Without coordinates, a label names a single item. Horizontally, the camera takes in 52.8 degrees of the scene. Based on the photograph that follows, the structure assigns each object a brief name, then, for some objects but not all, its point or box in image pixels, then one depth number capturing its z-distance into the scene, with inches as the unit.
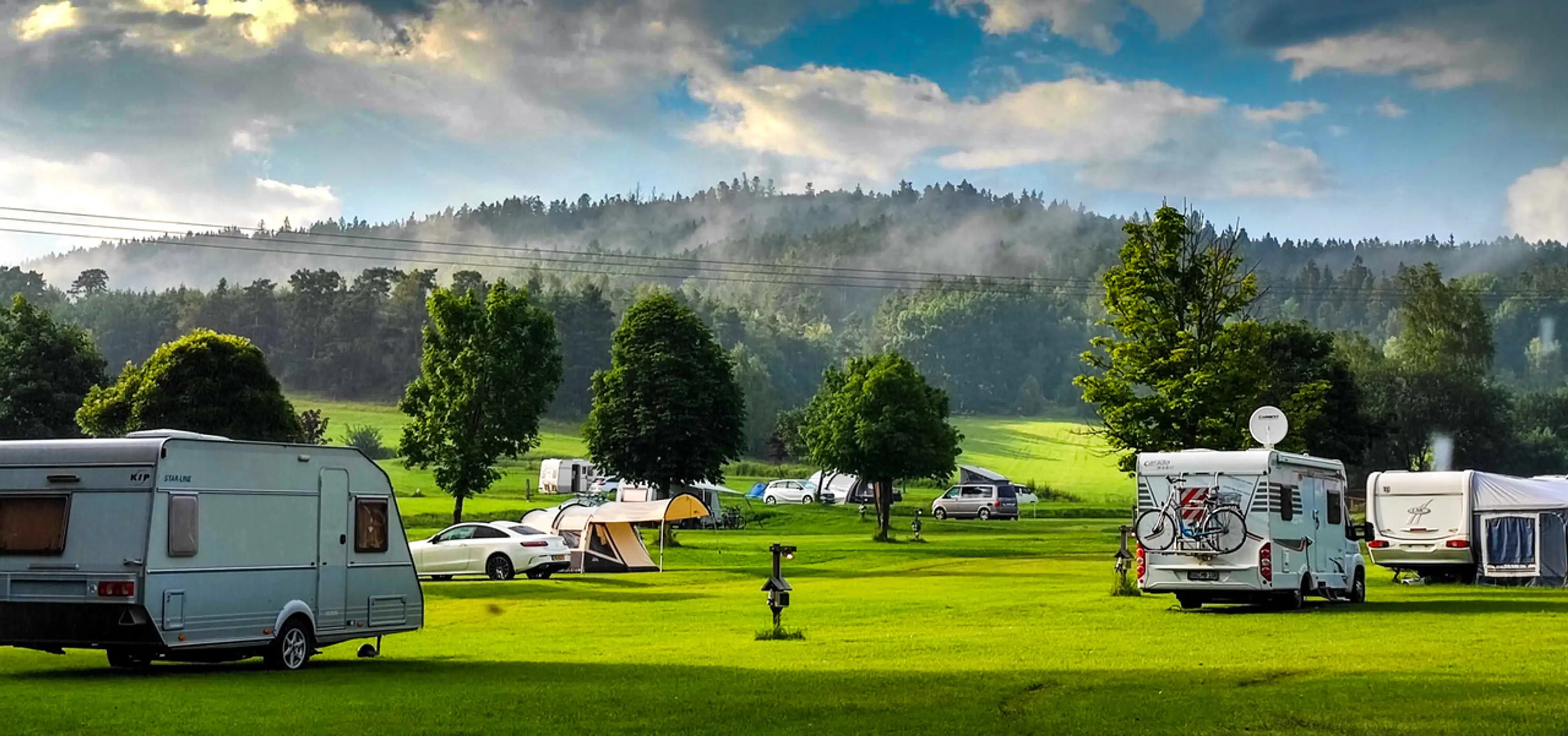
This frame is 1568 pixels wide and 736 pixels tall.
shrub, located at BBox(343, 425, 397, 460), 4798.2
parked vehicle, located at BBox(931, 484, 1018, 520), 3329.2
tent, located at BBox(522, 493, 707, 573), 1699.1
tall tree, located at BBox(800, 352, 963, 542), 2516.0
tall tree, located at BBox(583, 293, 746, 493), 2290.8
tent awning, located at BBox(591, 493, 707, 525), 1689.2
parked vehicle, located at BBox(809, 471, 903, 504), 3690.9
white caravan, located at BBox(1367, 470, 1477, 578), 1444.4
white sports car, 1553.9
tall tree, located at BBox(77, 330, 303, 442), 2119.8
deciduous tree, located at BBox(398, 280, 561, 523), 1931.6
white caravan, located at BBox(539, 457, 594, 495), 3595.0
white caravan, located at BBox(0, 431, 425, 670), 629.9
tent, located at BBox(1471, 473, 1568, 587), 1418.6
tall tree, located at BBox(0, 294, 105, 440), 2583.7
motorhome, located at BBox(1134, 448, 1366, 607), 1024.2
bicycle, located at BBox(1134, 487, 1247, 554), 1029.2
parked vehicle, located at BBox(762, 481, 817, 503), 3599.9
